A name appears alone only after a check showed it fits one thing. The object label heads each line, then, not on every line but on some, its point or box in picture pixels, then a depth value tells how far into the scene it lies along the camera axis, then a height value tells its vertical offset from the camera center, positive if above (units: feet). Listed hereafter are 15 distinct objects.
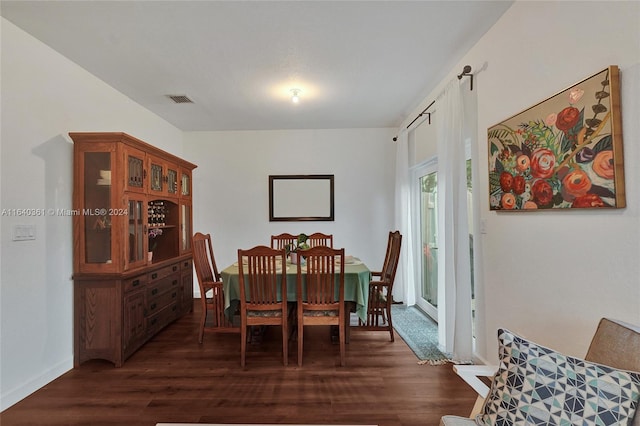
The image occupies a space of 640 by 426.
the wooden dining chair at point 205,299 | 9.43 -2.53
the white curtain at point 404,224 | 13.39 -0.28
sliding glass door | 12.32 -0.67
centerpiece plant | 10.38 -0.96
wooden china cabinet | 8.31 -0.77
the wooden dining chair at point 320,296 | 8.09 -2.23
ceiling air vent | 11.18 +4.80
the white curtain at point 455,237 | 8.11 -0.56
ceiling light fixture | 10.62 +4.66
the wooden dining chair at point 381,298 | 9.48 -2.64
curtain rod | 7.80 +3.97
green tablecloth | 8.73 -2.08
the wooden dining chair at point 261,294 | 8.09 -2.18
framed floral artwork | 4.36 +1.17
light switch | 6.83 -0.24
